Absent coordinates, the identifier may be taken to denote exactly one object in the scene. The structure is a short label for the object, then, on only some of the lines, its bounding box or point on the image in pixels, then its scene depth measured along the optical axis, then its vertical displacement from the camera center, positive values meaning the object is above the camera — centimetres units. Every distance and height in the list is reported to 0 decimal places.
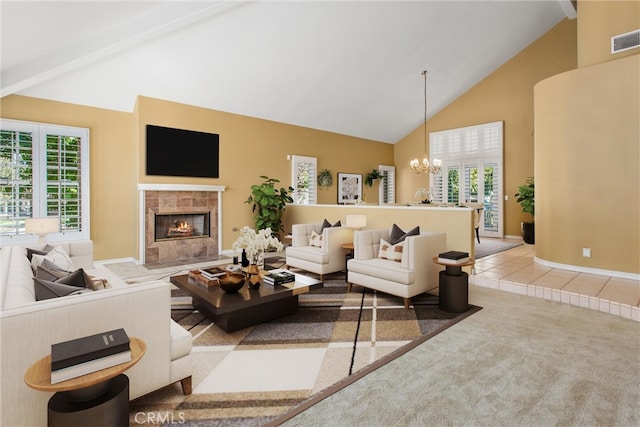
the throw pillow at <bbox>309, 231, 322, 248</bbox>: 537 -42
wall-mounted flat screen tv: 645 +126
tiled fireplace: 635 -15
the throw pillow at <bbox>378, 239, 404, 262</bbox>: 407 -46
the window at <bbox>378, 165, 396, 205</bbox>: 1099 +93
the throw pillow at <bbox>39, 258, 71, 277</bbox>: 258 -42
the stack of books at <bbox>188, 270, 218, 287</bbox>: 343 -69
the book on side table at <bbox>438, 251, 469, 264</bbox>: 360 -48
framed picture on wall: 978 +80
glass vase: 355 -47
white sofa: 152 -59
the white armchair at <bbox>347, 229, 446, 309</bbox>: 373 -62
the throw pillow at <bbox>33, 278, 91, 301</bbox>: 192 -45
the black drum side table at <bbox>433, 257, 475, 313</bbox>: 359 -82
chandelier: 768 +111
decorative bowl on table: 315 -64
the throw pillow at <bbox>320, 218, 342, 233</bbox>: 553 -18
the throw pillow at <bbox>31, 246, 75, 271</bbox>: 284 -41
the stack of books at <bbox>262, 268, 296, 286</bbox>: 344 -67
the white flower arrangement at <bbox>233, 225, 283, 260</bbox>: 349 -30
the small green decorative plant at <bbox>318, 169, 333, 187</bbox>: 920 +100
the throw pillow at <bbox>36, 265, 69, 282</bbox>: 229 -43
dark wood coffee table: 295 -79
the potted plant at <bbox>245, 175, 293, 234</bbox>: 740 +24
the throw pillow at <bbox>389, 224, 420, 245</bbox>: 420 -26
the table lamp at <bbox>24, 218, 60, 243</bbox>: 440 -16
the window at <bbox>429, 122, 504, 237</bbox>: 891 +127
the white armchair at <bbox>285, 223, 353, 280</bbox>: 501 -56
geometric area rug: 199 -112
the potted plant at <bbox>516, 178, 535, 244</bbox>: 751 +16
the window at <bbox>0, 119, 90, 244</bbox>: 540 +62
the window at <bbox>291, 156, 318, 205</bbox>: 862 +92
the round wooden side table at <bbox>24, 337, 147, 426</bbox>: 133 -82
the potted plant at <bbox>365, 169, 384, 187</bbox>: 1041 +119
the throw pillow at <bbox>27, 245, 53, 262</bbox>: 319 -38
